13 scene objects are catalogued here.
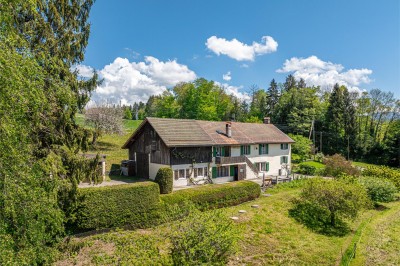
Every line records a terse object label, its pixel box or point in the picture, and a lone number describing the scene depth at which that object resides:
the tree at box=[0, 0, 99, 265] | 8.12
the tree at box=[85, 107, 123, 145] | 45.75
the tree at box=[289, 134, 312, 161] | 47.34
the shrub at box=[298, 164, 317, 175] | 38.72
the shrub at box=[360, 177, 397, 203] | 25.27
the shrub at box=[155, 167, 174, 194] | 23.25
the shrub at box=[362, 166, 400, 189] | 29.43
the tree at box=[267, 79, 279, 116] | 76.06
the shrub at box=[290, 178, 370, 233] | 20.20
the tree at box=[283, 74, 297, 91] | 79.81
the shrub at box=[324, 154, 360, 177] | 33.16
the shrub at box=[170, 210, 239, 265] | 10.53
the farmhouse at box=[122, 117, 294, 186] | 28.27
